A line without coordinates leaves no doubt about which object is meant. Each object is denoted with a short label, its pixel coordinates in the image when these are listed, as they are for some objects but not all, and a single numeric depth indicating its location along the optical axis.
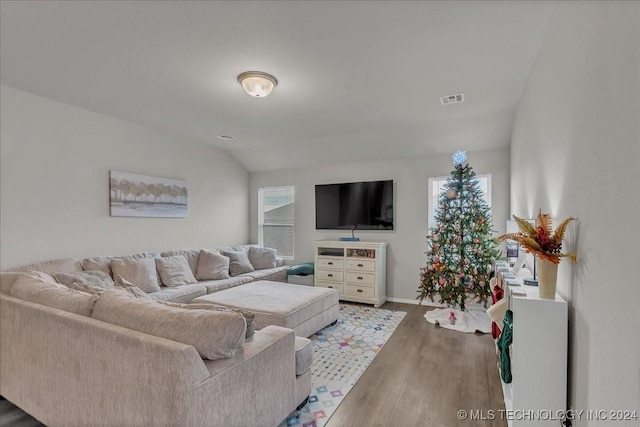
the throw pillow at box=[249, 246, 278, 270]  5.36
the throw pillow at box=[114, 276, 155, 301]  2.15
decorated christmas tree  3.85
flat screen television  5.06
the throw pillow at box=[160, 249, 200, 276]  4.55
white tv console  4.74
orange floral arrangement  1.63
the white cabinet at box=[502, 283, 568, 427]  1.64
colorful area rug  2.17
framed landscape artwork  3.98
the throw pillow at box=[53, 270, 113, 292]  2.86
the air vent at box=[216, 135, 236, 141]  4.81
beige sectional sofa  1.34
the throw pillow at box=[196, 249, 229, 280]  4.54
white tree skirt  3.65
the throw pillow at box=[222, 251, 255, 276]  4.95
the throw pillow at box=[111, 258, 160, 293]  3.62
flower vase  1.67
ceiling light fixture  2.68
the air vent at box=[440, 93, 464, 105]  3.20
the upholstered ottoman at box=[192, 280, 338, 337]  2.97
